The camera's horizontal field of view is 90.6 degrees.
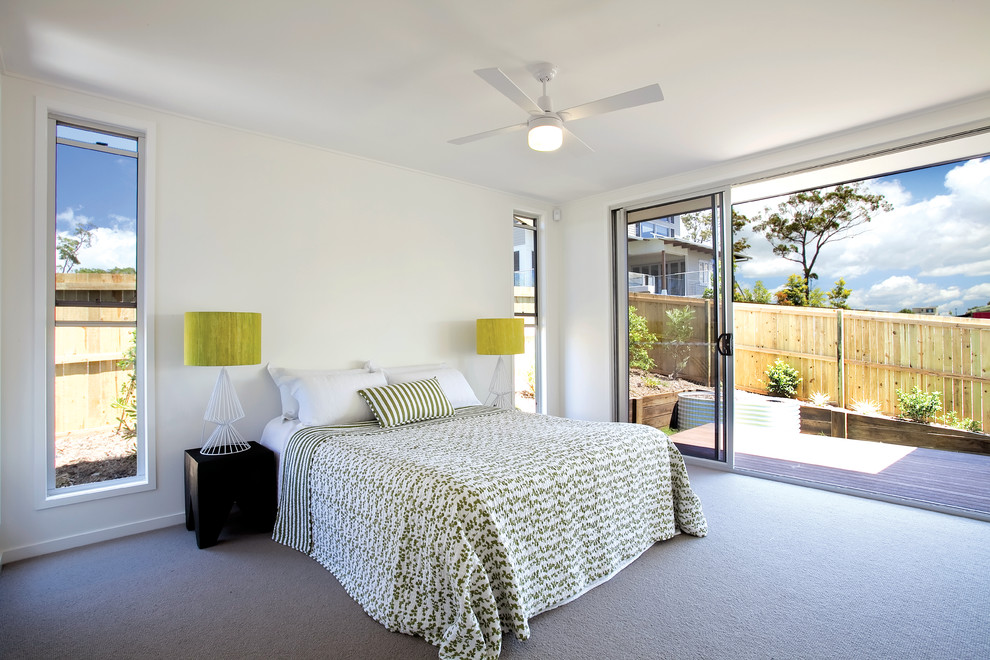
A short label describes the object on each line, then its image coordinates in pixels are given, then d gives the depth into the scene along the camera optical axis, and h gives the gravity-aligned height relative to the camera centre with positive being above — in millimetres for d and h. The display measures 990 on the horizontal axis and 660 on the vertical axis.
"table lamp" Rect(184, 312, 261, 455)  2754 -53
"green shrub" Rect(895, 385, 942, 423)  5055 -745
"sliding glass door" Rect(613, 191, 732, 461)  4207 +127
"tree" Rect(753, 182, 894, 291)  5535 +1353
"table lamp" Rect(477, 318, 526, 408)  4195 -11
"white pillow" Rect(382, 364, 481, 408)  3762 -325
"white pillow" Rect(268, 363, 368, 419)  3254 -315
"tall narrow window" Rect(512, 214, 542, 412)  5086 +319
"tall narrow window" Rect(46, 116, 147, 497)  2791 +176
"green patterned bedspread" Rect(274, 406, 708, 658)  1847 -803
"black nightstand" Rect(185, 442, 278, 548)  2701 -864
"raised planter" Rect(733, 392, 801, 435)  5559 -941
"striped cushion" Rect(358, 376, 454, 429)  3156 -445
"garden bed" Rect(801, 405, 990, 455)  4766 -1044
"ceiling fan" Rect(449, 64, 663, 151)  2162 +1083
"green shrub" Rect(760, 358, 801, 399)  6055 -572
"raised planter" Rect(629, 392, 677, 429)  4578 -719
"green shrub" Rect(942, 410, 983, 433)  4746 -891
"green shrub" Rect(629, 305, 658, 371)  4746 -72
